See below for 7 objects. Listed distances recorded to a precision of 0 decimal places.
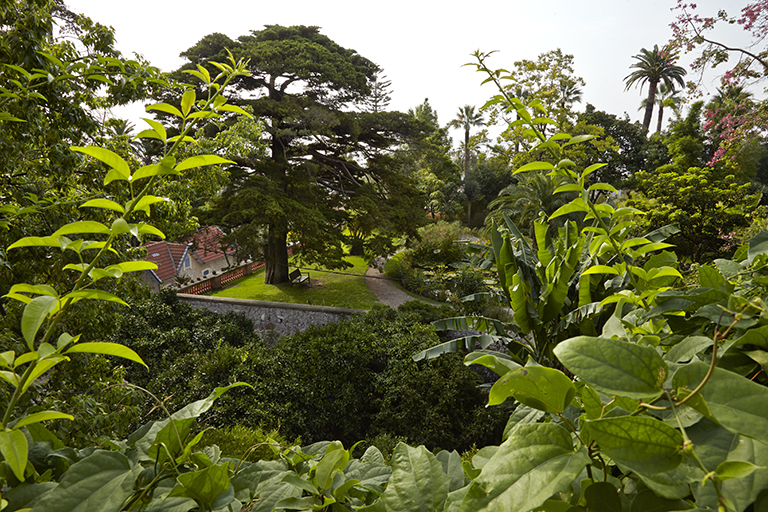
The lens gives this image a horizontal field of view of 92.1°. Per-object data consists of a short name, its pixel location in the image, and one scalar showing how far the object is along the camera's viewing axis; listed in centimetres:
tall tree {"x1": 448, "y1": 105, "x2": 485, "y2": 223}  2980
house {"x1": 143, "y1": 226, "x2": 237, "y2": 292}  1093
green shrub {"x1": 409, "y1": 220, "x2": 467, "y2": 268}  1337
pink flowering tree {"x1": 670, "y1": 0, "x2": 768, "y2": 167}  568
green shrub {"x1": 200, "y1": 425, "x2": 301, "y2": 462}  360
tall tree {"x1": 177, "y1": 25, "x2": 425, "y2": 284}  1001
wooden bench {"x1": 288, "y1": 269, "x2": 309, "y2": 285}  1212
